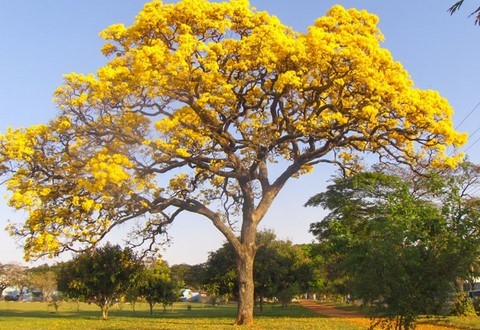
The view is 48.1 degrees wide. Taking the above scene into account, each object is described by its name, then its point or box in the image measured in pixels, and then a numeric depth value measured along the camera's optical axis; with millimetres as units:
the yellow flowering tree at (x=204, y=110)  21969
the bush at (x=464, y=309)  33156
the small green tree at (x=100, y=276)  42188
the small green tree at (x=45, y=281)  103938
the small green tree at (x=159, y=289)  55938
